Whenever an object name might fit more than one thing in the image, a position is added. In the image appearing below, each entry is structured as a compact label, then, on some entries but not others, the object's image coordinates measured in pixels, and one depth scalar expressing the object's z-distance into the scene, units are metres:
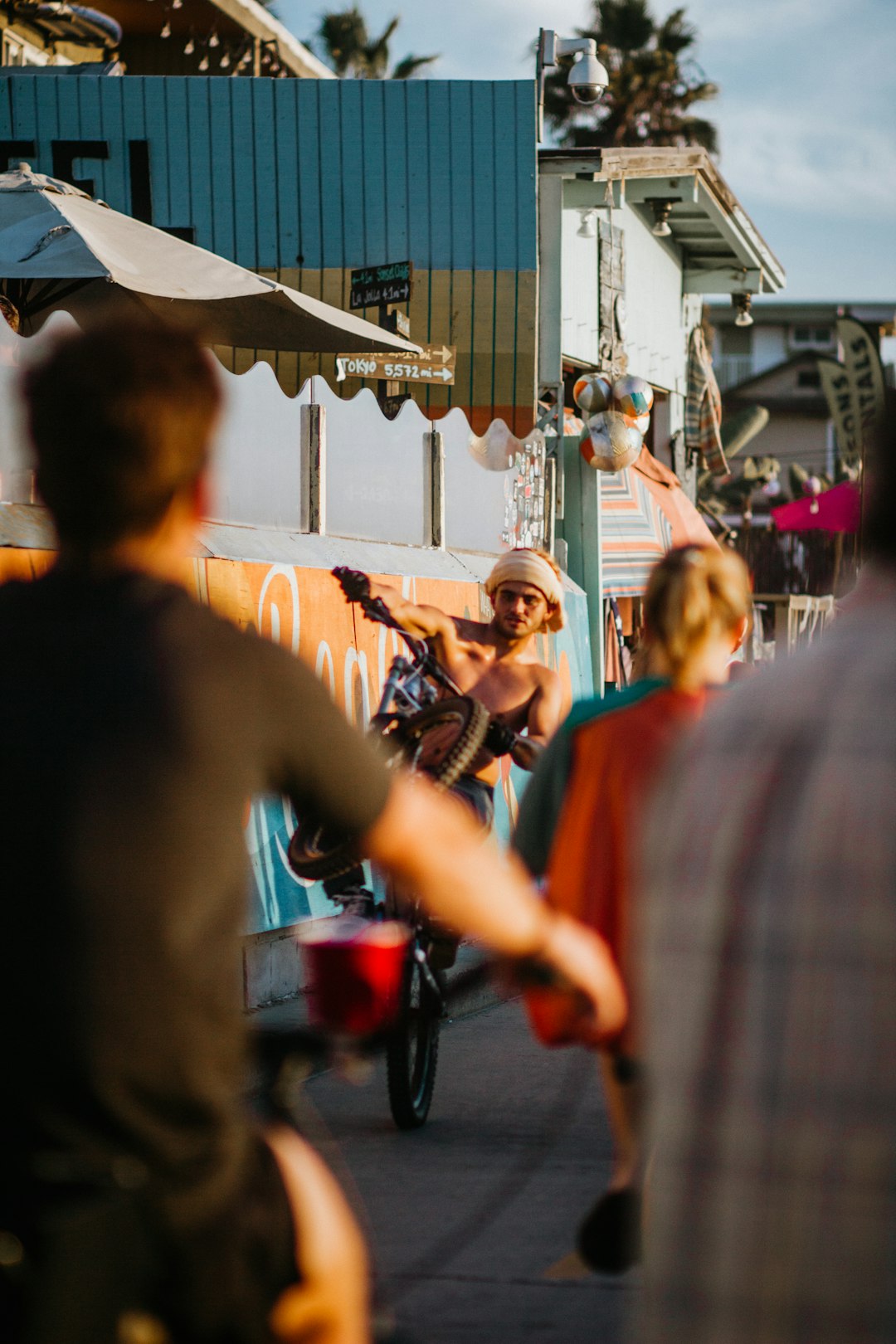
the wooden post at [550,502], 17.31
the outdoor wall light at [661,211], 22.56
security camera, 18.64
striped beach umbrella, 18.36
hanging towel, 26.75
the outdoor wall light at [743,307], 26.89
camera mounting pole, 18.70
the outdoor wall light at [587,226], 20.25
